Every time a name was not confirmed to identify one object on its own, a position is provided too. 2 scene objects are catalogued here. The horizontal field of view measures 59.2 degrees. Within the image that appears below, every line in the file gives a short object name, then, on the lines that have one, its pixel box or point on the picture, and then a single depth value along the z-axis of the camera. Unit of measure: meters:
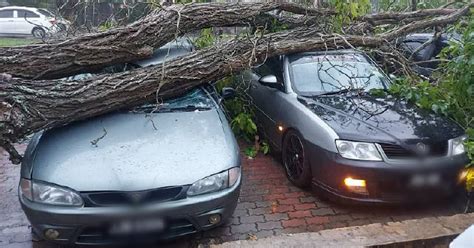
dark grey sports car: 3.83
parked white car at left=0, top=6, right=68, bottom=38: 21.64
